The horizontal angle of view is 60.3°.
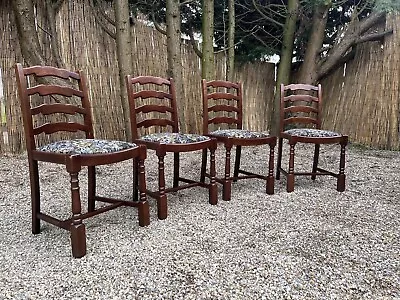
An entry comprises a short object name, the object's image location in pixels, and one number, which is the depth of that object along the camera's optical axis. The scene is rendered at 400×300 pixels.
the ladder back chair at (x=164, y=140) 1.90
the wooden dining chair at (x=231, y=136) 2.23
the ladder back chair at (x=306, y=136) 2.37
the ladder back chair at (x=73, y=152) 1.45
